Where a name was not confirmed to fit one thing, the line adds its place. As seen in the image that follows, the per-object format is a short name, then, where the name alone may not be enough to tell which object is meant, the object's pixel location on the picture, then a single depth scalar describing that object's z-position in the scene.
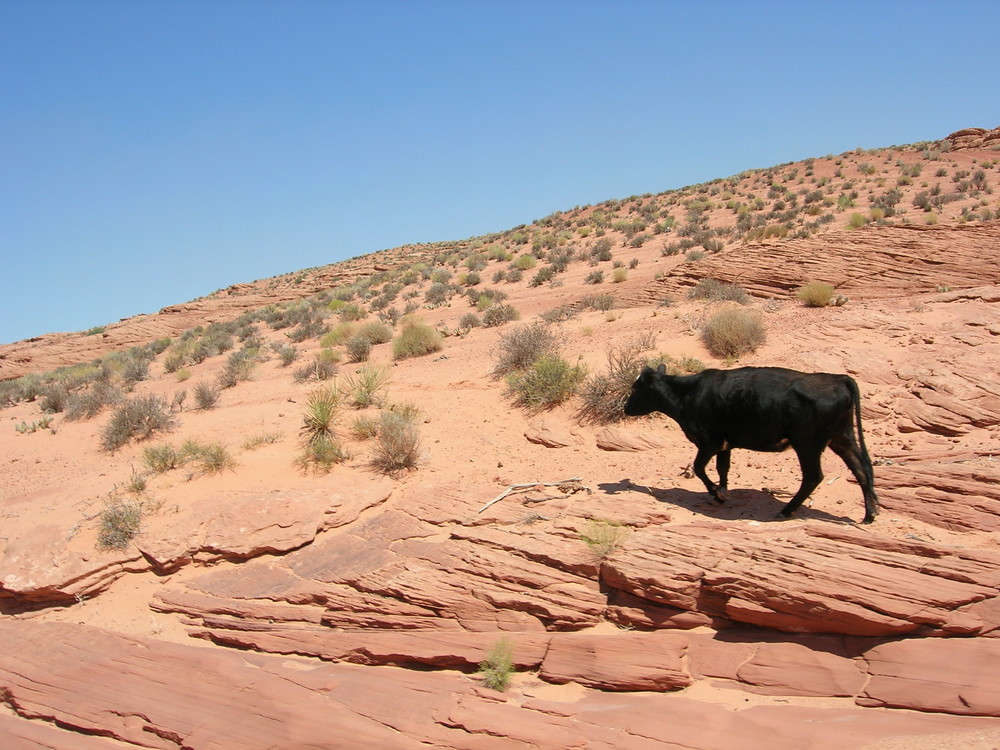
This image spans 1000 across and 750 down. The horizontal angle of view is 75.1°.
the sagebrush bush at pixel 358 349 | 18.19
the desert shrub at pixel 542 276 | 27.25
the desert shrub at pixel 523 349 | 13.46
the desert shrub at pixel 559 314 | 17.28
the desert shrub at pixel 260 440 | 11.43
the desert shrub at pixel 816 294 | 13.58
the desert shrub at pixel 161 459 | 10.84
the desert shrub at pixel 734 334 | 11.86
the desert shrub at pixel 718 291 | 14.88
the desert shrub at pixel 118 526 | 8.57
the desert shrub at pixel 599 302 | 17.73
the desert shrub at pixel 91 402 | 15.77
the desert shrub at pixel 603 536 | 6.47
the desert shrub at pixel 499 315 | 19.34
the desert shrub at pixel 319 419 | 11.36
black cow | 6.58
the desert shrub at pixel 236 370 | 17.66
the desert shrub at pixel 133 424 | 13.00
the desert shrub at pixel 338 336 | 21.24
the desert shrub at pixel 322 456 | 10.34
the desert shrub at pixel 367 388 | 12.75
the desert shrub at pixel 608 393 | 10.78
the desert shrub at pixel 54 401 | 17.98
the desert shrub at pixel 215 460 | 10.44
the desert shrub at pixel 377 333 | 20.14
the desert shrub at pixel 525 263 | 31.03
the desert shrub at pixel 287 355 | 20.08
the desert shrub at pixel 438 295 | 27.94
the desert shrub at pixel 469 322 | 19.70
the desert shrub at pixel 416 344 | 17.47
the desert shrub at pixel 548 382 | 11.63
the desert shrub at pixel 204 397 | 14.96
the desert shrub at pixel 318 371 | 16.30
